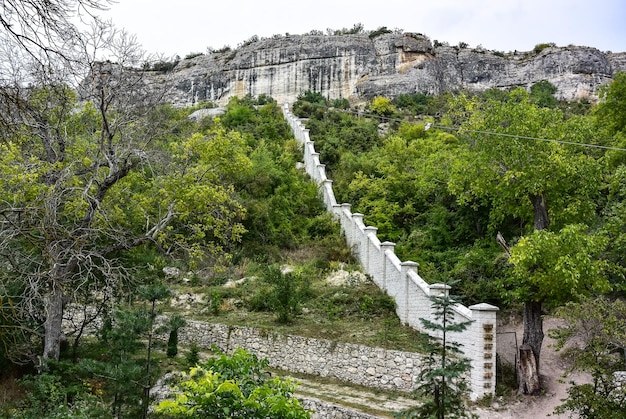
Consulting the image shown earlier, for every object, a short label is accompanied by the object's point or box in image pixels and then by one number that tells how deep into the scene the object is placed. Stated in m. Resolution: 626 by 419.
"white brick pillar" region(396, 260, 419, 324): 14.54
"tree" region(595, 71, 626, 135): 16.03
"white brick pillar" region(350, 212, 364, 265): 19.01
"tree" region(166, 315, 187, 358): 14.17
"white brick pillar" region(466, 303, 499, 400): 11.36
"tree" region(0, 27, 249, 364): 11.70
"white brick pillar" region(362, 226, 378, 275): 17.75
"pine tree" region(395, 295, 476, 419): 7.11
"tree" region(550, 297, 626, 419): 8.17
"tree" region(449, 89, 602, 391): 13.34
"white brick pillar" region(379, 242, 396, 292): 16.28
